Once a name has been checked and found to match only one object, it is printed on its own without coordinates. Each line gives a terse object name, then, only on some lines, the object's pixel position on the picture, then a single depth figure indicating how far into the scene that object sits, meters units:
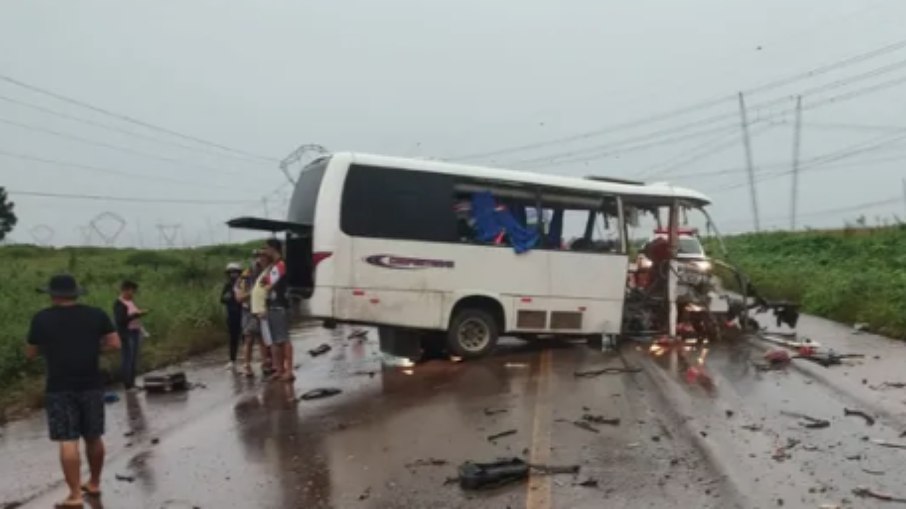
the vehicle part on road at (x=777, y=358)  12.22
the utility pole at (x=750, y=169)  45.67
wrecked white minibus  11.73
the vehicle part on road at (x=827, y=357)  12.20
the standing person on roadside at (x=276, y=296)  11.22
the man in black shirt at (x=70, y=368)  6.10
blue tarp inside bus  12.76
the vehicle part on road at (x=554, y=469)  6.37
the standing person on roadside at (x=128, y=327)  11.53
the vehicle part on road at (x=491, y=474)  6.04
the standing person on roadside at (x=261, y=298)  11.66
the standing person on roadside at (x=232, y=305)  13.18
